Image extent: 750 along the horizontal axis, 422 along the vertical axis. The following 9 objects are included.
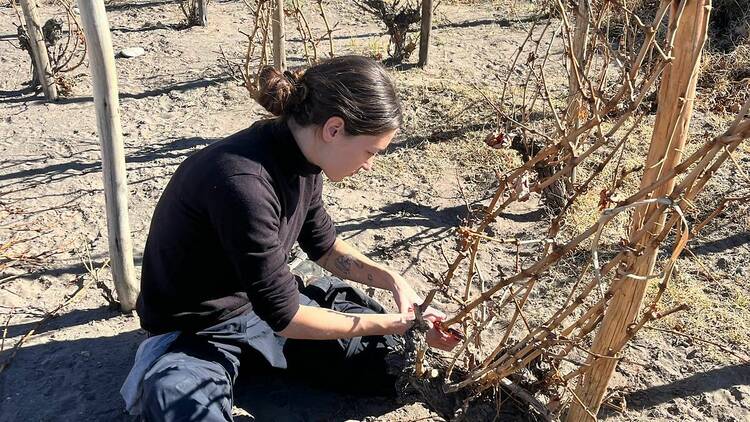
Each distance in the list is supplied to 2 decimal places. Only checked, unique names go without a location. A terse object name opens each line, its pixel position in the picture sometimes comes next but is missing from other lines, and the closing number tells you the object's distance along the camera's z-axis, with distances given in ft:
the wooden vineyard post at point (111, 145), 7.68
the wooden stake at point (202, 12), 20.13
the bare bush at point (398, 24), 17.83
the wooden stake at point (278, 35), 13.53
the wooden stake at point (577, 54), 10.49
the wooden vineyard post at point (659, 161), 4.79
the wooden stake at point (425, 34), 16.76
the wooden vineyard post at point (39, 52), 14.34
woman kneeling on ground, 5.97
